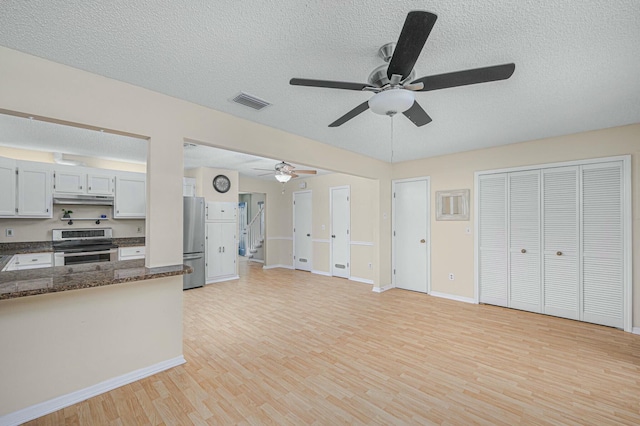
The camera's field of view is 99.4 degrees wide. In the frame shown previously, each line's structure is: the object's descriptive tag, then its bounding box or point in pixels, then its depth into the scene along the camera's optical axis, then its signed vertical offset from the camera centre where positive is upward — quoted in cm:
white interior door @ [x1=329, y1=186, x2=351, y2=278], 646 -43
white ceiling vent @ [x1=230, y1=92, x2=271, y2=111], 252 +108
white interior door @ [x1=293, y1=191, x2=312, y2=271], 736 -46
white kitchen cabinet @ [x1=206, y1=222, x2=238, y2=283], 588 -84
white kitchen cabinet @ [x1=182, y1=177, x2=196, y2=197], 571 +57
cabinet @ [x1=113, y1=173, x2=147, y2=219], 511 +33
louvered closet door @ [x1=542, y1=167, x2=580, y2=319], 367 -39
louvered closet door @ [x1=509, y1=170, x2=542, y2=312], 395 -41
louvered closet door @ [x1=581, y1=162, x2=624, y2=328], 339 -40
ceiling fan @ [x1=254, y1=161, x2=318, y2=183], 505 +82
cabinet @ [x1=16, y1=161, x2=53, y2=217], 415 +37
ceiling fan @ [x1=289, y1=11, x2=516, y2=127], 138 +81
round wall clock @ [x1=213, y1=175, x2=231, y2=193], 607 +68
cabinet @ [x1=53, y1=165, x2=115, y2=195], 448 +57
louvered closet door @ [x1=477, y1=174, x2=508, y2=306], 422 -40
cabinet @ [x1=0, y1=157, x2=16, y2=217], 396 +39
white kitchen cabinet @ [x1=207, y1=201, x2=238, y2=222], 592 +5
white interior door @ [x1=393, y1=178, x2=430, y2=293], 505 -41
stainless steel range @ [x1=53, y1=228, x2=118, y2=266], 430 -56
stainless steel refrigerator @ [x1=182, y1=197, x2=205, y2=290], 536 -53
